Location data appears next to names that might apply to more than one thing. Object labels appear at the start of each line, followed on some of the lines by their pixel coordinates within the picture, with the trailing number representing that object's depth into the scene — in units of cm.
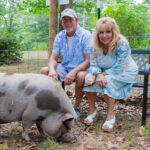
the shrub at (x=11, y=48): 982
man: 349
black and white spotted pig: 268
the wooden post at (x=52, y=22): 466
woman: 317
